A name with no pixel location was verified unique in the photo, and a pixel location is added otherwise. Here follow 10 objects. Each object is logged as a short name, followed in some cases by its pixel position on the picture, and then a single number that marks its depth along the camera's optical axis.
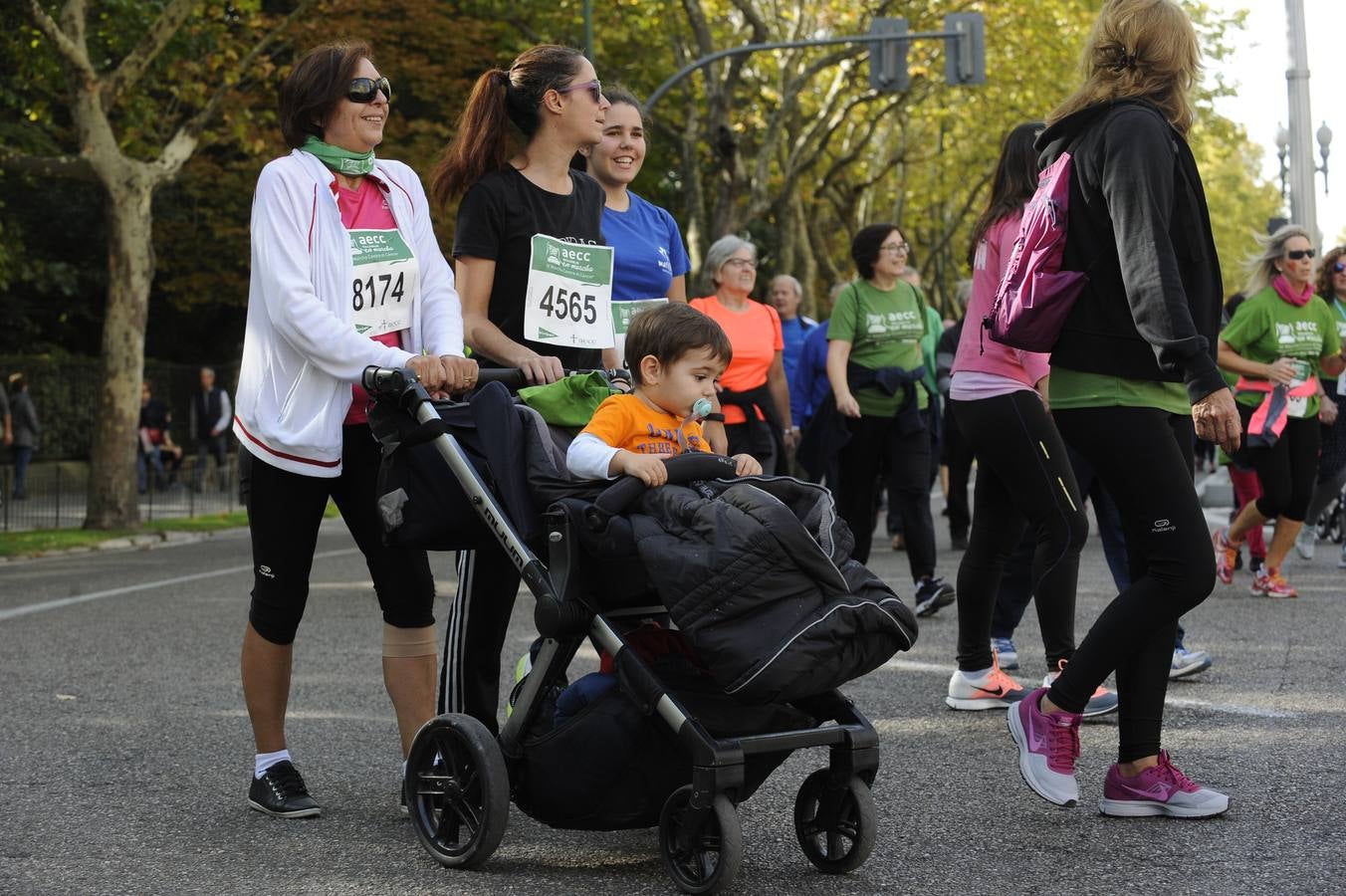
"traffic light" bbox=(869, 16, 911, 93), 23.56
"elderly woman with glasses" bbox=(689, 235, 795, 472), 10.05
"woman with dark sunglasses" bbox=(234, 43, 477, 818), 4.77
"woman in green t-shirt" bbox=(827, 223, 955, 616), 9.69
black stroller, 4.08
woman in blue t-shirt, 5.98
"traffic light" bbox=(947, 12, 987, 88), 24.16
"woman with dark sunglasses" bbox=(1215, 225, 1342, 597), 9.86
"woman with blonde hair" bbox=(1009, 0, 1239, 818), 4.71
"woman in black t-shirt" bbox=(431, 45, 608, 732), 5.27
